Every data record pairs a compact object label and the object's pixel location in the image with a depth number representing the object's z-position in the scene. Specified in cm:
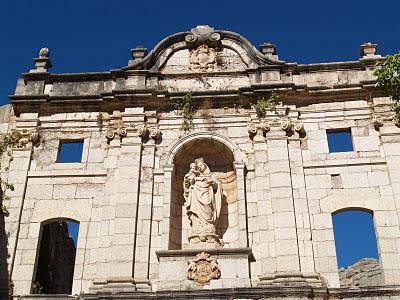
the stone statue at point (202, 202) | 1290
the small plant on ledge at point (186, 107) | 1478
